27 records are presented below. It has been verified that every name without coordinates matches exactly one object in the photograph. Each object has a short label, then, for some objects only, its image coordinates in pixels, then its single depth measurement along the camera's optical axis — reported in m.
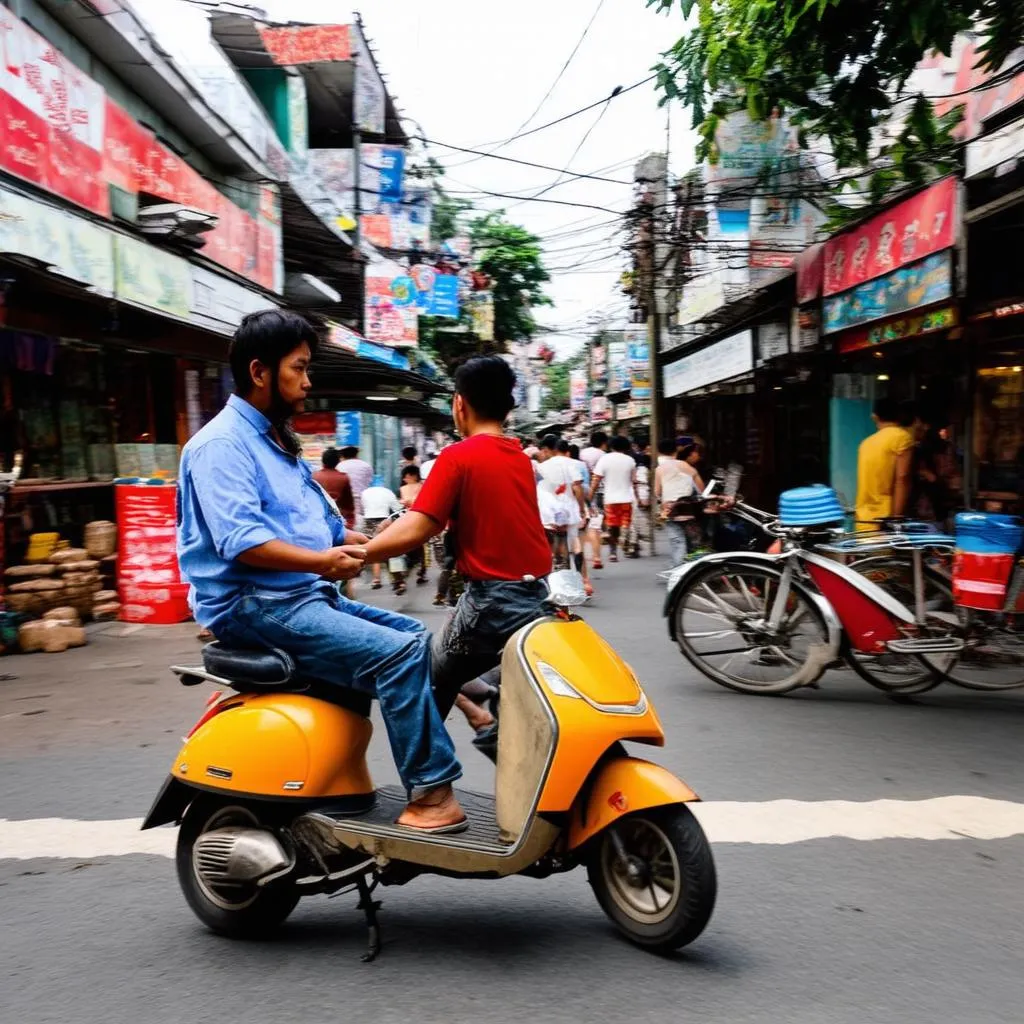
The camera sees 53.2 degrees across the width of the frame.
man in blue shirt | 2.79
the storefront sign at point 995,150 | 7.61
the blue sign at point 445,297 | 26.28
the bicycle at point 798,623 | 5.93
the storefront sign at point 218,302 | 12.21
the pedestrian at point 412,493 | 12.10
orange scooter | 2.72
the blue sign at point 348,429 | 24.16
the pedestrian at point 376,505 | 12.20
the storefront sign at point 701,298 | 17.70
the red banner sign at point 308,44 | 20.45
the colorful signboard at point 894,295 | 8.74
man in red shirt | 3.18
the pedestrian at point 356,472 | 12.88
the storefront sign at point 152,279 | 9.86
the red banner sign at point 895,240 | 8.62
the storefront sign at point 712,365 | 14.43
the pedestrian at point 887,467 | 7.27
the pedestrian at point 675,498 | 11.24
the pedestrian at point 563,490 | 10.83
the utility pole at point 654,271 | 17.64
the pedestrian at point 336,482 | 11.08
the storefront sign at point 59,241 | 7.70
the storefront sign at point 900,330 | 9.16
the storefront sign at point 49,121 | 8.26
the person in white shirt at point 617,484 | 14.02
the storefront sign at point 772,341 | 13.41
